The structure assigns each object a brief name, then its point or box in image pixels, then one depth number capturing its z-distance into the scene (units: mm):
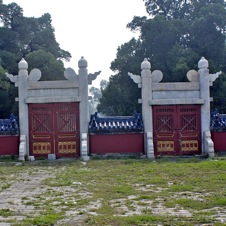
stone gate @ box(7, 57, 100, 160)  16219
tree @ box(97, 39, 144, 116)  30359
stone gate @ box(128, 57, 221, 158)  16250
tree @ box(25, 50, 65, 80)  29141
